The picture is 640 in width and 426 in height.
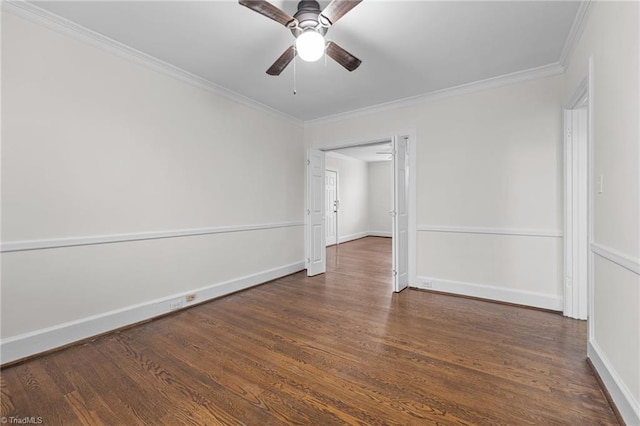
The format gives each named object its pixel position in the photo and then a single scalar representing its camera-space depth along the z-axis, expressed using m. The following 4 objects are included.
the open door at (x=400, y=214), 3.57
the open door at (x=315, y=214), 4.50
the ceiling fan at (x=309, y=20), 1.68
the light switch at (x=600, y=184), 1.74
